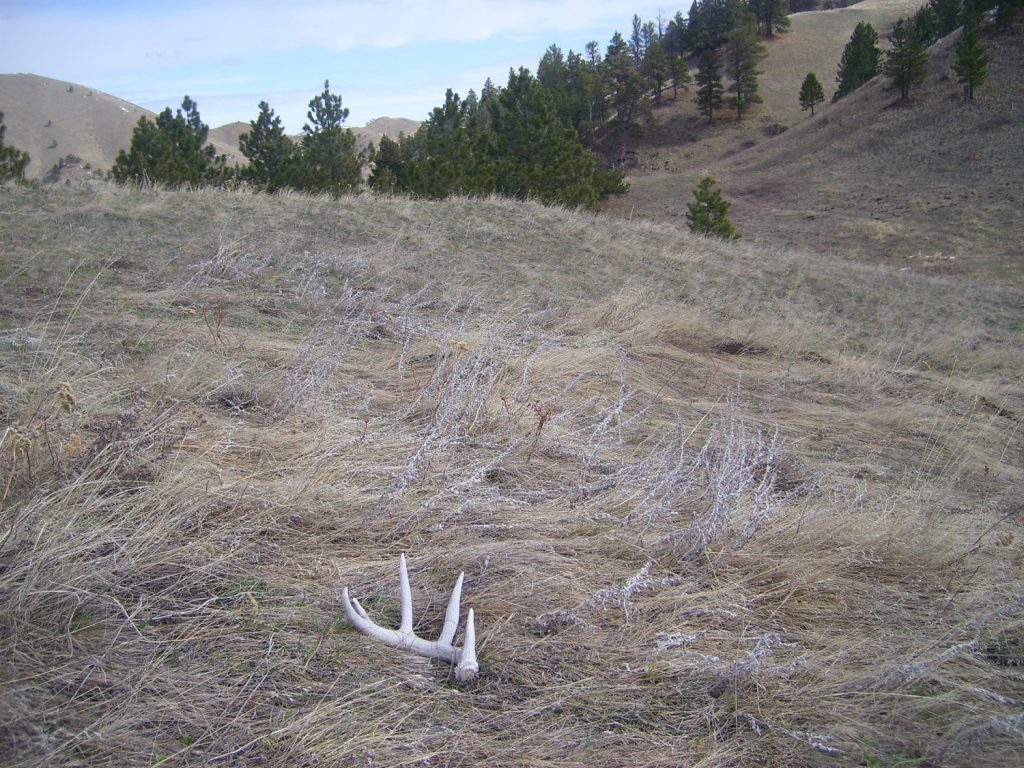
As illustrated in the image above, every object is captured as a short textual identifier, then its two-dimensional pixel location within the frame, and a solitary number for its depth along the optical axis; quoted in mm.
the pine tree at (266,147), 19656
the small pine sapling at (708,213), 21656
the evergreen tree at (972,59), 36031
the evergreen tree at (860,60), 47438
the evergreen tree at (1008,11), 39250
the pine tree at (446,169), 17609
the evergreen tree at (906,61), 39562
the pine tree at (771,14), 65750
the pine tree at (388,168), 19719
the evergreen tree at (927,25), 48438
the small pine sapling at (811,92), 51781
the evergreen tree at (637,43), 72556
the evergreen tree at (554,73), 56188
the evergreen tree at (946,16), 46531
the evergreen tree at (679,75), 54562
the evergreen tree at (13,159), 13781
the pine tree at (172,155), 15305
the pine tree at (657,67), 56006
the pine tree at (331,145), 22234
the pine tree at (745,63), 53812
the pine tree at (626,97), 51625
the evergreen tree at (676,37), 64688
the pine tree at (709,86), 54469
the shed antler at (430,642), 1955
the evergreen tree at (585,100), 49381
